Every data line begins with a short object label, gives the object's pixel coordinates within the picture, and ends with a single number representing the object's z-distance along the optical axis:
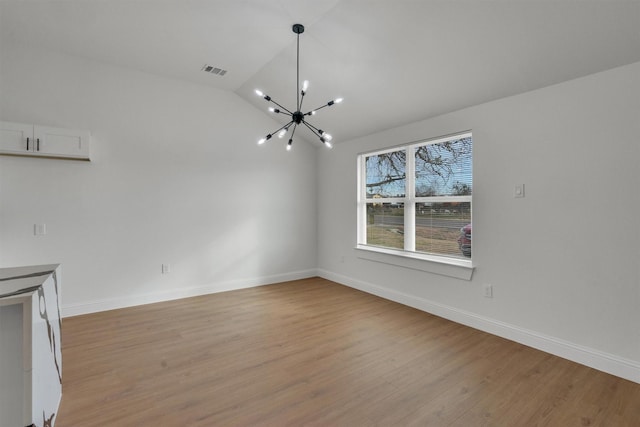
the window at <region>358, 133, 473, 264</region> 3.66
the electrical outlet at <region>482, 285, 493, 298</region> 3.27
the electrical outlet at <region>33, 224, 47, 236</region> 3.54
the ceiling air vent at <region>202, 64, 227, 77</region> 4.08
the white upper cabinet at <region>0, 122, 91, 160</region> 3.22
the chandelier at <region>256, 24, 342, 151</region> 2.85
